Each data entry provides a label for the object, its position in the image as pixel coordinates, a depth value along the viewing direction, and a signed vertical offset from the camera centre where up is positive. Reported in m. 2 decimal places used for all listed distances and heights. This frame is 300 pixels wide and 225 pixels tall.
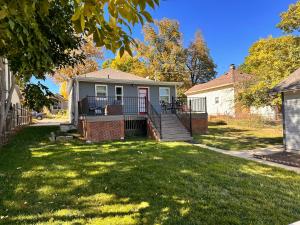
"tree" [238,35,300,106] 13.74 +2.45
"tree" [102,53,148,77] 33.28 +6.62
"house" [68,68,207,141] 13.18 +0.41
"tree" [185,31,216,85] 40.34 +8.44
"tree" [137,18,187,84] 34.20 +8.76
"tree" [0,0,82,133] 2.50 +1.26
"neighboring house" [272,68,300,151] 10.24 +0.12
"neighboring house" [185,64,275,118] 25.70 +2.07
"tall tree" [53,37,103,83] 30.80 +6.13
